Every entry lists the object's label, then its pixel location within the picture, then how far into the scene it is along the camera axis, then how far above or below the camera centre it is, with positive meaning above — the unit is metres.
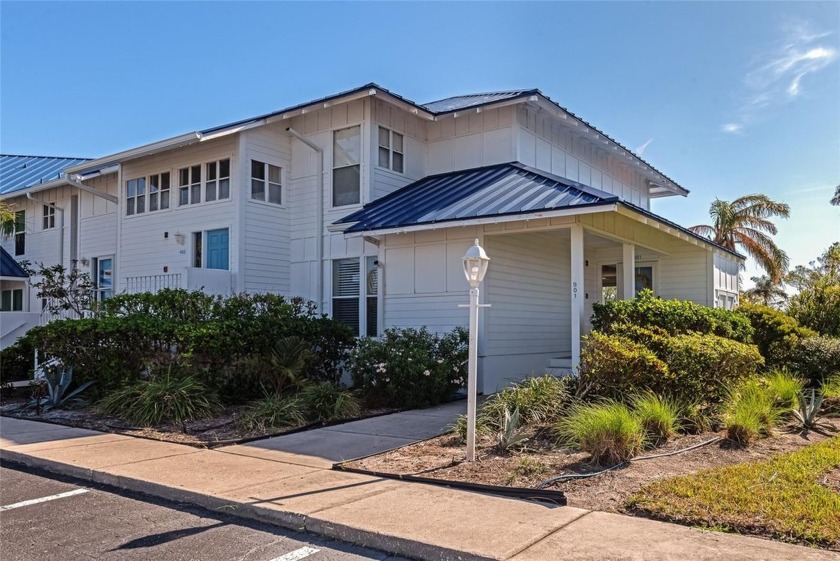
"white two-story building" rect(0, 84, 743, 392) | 13.39 +1.74
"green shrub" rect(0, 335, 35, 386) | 14.98 -1.46
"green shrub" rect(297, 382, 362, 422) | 10.45 -1.66
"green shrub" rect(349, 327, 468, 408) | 11.62 -1.19
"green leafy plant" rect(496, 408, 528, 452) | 7.66 -1.57
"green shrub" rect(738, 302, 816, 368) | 13.78 -0.71
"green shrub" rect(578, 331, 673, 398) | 8.95 -0.93
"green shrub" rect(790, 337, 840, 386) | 12.73 -1.12
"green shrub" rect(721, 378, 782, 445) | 7.79 -1.38
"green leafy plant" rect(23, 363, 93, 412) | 11.98 -1.71
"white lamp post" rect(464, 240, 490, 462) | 7.19 -0.05
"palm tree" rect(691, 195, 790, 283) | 30.77 +3.40
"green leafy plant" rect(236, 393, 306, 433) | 9.70 -1.73
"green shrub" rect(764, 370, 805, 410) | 9.69 -1.31
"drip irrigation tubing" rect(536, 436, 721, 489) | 6.36 -1.71
